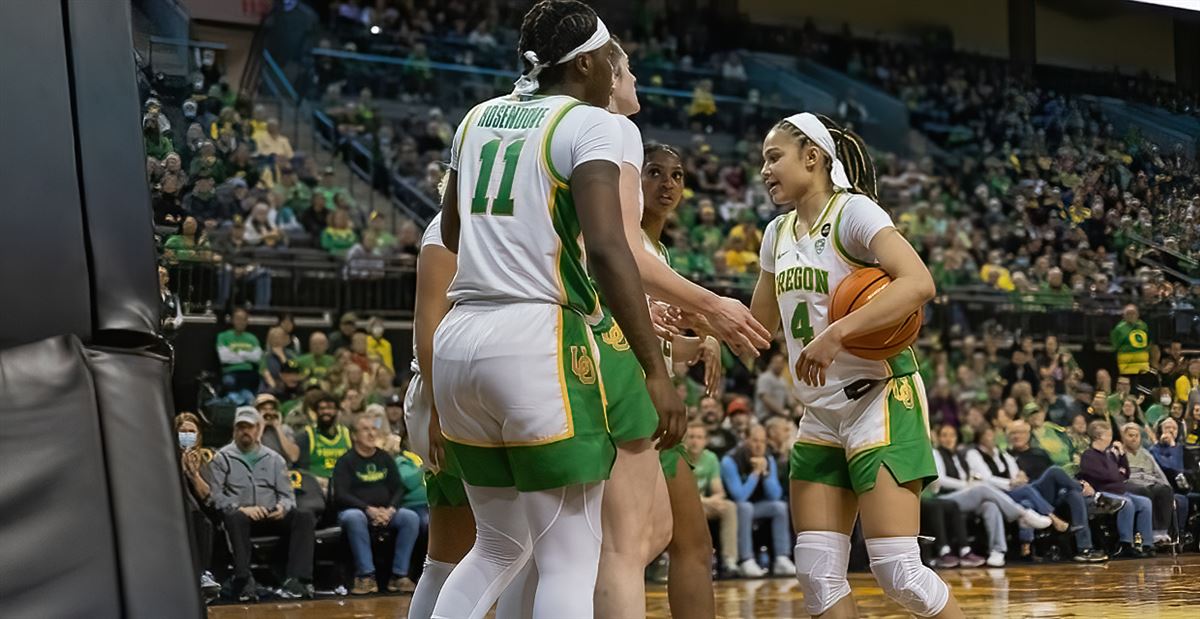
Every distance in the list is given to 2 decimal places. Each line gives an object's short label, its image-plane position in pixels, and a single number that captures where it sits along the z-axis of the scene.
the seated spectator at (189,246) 7.40
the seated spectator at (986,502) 9.70
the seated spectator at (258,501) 7.92
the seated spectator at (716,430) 9.70
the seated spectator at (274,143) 11.66
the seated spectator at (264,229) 10.62
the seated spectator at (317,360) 9.57
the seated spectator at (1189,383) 7.99
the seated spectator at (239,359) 8.80
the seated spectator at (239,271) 9.53
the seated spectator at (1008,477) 9.45
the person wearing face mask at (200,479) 7.53
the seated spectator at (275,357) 9.27
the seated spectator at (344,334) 10.08
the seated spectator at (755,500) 9.35
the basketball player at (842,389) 3.90
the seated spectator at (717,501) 9.27
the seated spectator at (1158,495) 8.17
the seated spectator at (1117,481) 8.34
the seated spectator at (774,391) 10.73
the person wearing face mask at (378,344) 10.23
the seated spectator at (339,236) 11.45
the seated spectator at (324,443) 8.49
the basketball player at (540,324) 2.76
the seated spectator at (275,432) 8.41
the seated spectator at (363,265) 11.14
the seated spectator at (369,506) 8.30
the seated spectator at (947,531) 9.71
